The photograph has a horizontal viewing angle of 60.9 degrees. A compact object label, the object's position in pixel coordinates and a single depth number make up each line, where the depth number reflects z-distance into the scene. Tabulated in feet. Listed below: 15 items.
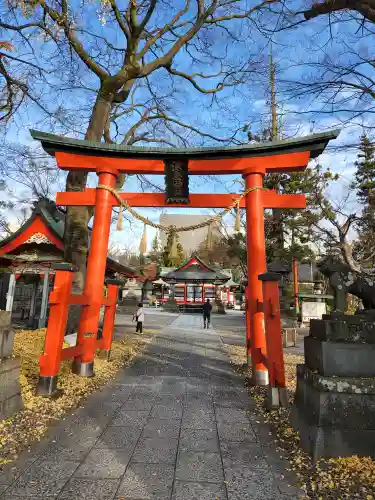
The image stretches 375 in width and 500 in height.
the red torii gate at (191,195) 20.04
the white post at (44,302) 40.04
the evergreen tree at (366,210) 53.06
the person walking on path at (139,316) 41.86
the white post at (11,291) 42.01
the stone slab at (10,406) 12.21
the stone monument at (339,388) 9.90
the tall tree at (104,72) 31.73
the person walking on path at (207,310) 58.65
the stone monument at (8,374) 12.24
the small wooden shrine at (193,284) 96.02
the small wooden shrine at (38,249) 38.17
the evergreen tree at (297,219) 54.44
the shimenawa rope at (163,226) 21.45
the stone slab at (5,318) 12.90
